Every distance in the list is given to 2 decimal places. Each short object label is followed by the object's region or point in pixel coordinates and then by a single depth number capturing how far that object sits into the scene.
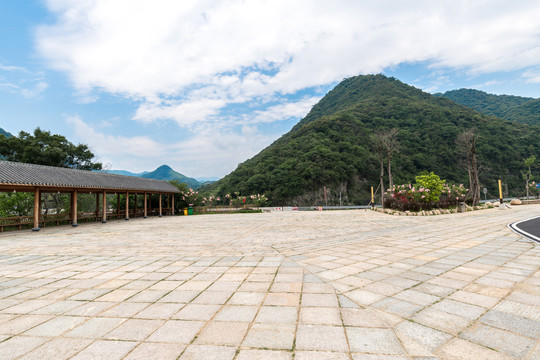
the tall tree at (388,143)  19.16
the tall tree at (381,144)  19.41
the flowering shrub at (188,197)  22.04
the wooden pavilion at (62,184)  9.71
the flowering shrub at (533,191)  35.26
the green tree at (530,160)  35.67
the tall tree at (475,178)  17.33
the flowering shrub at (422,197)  13.69
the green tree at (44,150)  19.55
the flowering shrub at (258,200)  24.00
